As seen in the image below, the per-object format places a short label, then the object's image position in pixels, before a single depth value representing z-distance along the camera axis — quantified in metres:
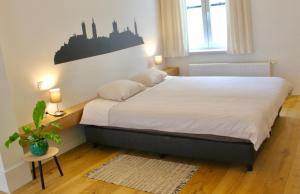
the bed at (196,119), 2.92
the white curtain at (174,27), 5.56
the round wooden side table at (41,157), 3.03
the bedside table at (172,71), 5.60
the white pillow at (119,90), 3.80
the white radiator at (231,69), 5.06
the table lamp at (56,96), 3.52
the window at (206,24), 5.41
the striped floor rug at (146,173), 2.89
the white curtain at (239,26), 5.02
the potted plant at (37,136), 3.04
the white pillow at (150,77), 4.41
